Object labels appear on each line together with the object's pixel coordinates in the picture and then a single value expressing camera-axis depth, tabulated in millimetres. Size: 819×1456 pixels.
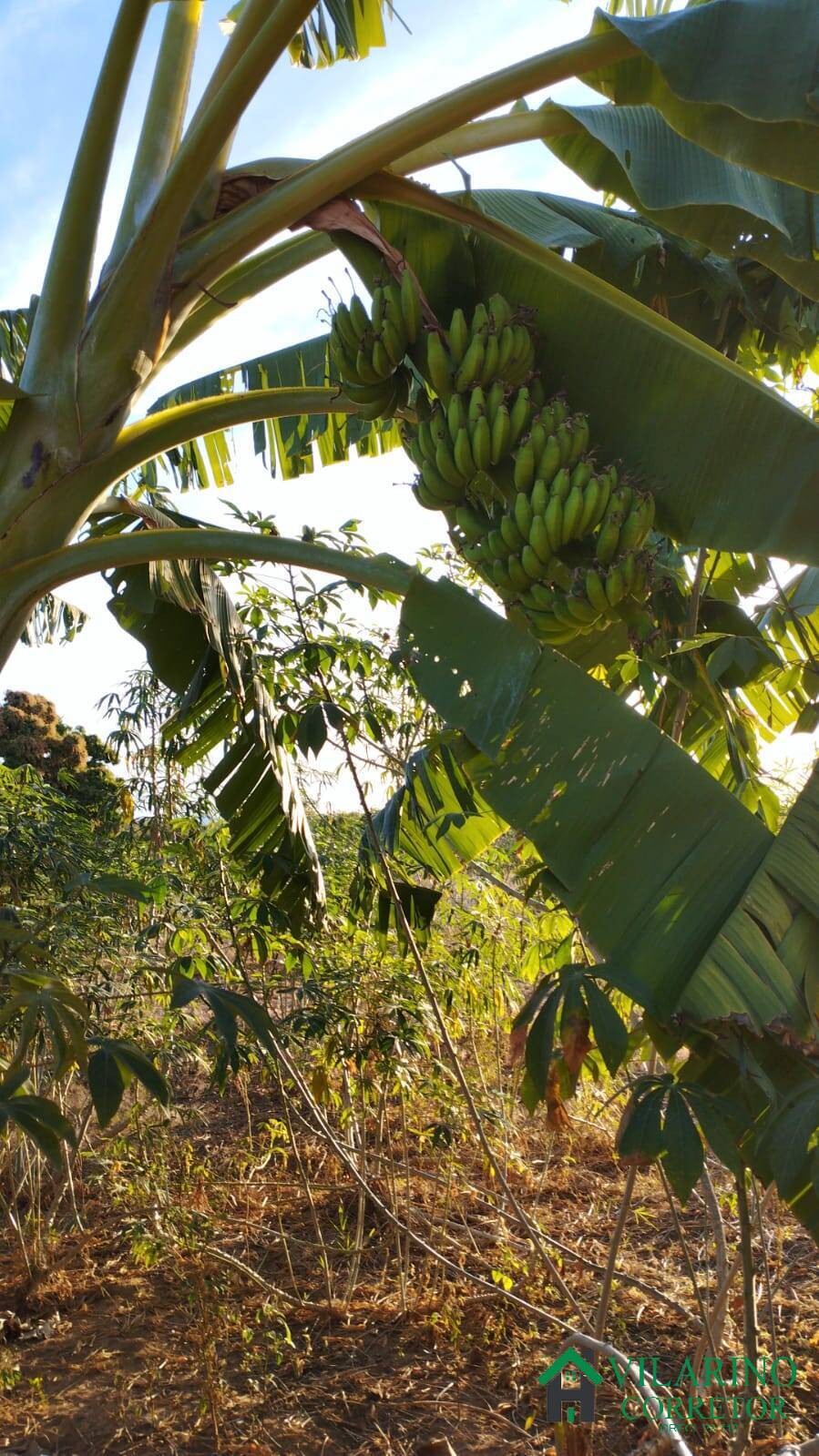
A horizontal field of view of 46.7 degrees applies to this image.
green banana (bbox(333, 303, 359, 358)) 1946
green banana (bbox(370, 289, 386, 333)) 1869
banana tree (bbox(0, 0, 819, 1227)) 1672
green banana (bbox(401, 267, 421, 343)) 1842
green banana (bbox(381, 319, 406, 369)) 1861
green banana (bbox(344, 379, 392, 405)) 2059
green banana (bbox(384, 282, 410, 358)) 1847
